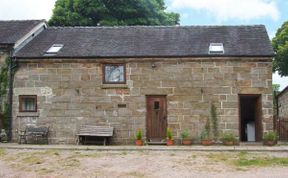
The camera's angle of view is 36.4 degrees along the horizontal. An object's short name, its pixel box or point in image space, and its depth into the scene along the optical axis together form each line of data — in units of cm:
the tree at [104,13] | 3122
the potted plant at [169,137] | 1817
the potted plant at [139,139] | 1811
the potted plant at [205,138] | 1803
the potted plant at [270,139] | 1770
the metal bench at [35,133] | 1880
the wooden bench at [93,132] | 1834
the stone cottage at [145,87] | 1841
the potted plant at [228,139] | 1791
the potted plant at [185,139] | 1812
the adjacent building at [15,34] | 1947
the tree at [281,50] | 3158
